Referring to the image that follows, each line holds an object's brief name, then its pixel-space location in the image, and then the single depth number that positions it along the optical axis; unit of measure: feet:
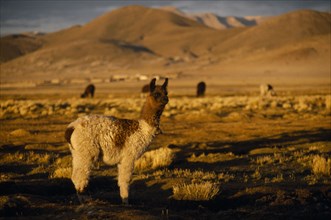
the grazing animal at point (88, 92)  173.47
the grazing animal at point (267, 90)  165.27
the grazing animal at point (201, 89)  174.70
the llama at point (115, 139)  28.19
